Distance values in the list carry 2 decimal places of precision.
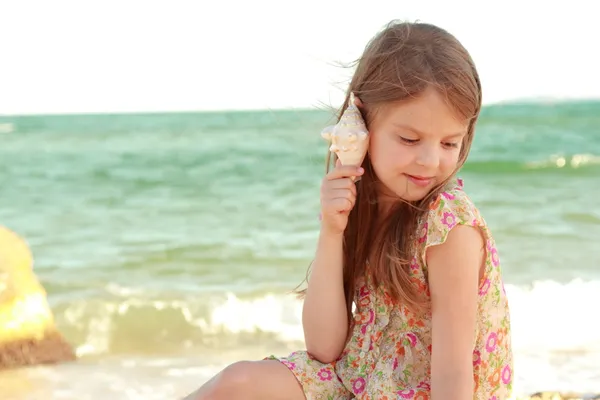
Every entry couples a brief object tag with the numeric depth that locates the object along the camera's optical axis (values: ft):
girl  7.91
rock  16.33
